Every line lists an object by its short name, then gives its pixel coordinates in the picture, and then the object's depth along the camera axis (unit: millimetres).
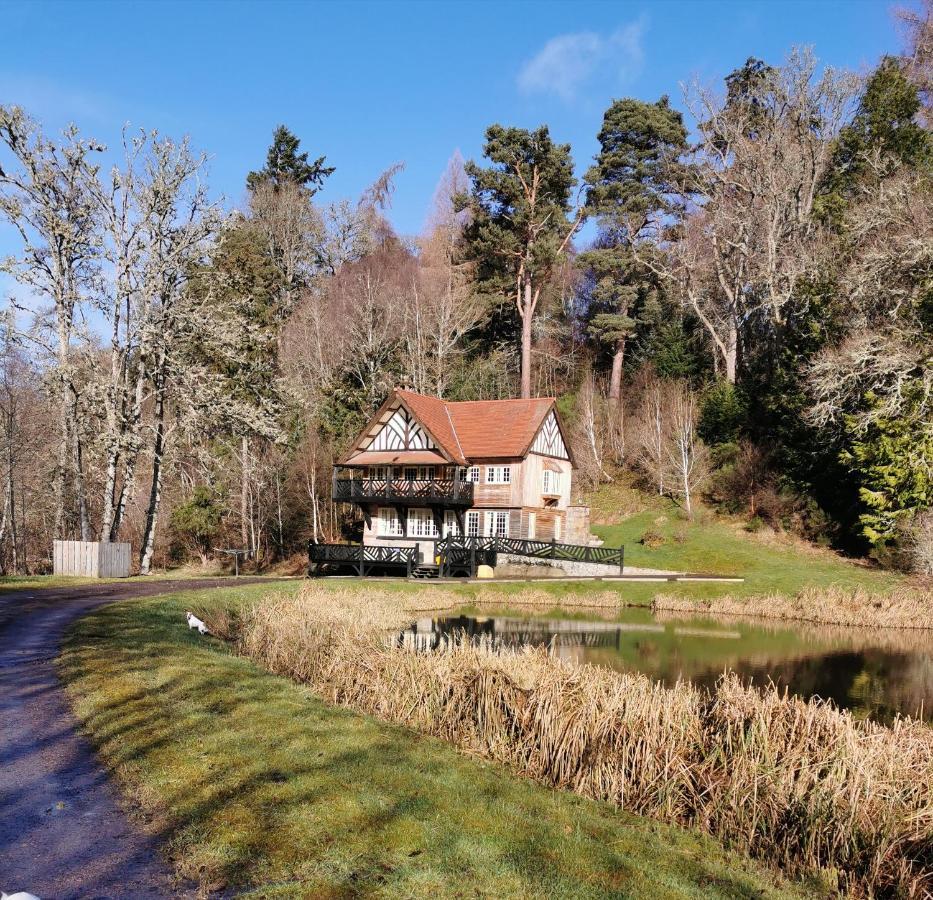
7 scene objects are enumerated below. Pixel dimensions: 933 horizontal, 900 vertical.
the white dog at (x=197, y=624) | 15244
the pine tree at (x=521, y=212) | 43875
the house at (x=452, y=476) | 36281
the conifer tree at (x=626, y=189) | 47156
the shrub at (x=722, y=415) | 41531
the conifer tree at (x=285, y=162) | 58469
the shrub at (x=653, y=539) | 37178
